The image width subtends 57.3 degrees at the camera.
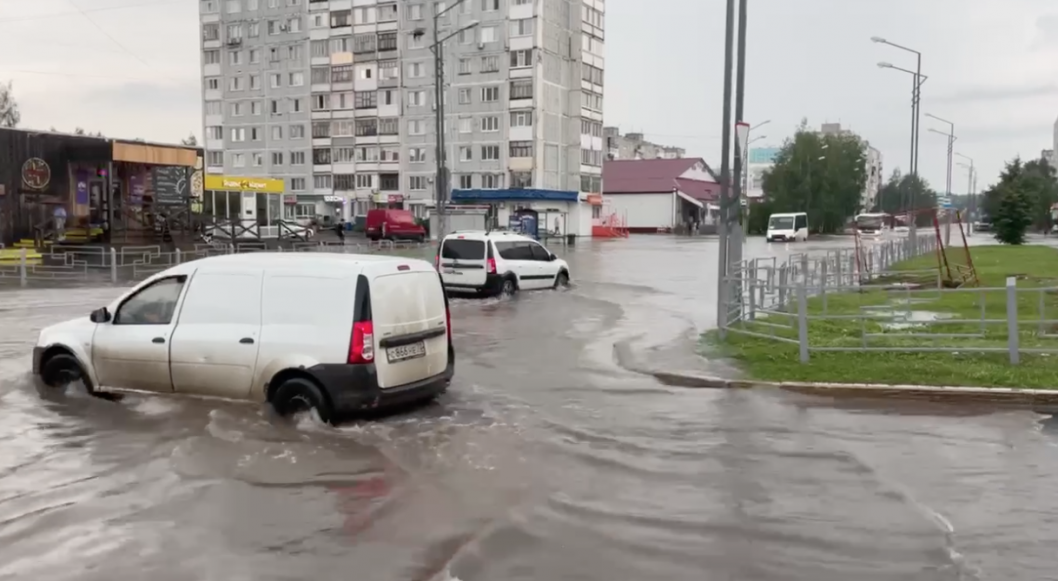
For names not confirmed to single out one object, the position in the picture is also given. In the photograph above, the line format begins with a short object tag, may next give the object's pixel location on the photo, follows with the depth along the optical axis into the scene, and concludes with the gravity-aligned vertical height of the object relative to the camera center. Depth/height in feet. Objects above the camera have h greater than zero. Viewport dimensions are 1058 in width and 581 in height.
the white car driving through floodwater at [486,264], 77.00 -3.43
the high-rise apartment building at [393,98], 271.69 +37.26
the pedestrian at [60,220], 125.08 +0.00
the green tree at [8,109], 286.46 +32.91
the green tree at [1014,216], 156.97 +1.06
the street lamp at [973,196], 350.29 +9.86
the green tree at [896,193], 399.24 +13.63
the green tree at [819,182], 322.75 +13.56
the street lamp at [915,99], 145.85 +18.82
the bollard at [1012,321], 36.27 -3.81
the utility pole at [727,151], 52.19 +3.88
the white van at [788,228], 225.15 -1.53
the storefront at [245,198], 169.81 +4.18
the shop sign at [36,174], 123.95 +5.90
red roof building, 320.29 +9.21
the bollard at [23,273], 86.81 -4.76
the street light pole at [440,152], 110.63 +8.28
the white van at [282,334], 28.63 -3.53
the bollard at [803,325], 39.86 -4.24
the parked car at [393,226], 193.47 -1.08
